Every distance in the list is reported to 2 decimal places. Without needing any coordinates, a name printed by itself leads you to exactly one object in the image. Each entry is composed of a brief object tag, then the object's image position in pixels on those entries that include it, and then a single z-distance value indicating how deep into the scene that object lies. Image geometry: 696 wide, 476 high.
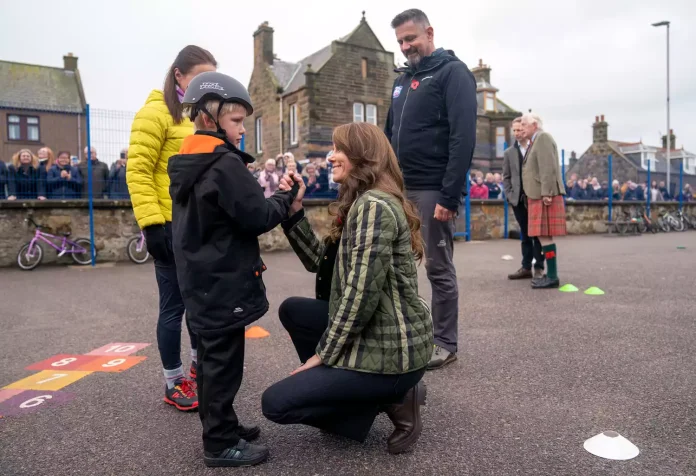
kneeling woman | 2.35
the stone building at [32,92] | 30.14
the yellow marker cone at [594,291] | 6.39
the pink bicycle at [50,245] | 10.05
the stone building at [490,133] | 42.22
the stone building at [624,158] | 47.78
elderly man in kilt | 6.75
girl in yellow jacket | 3.02
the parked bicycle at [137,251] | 10.91
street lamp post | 26.26
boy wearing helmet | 2.36
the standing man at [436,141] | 3.71
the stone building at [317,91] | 30.70
